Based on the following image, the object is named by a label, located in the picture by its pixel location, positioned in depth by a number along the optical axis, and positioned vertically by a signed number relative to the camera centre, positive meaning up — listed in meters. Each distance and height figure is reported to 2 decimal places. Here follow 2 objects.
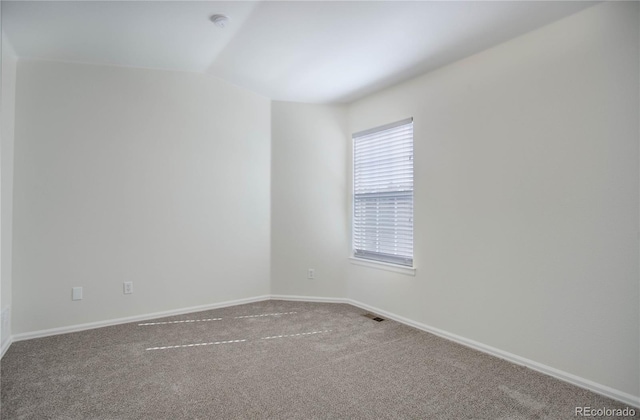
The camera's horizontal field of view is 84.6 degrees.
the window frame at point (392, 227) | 3.52 -0.25
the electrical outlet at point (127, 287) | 3.50 -0.73
